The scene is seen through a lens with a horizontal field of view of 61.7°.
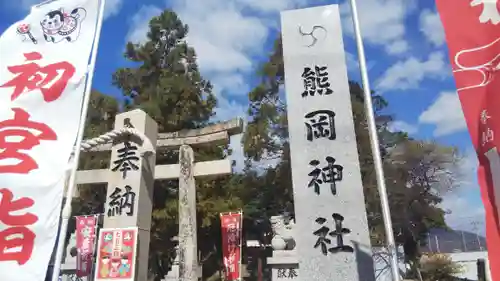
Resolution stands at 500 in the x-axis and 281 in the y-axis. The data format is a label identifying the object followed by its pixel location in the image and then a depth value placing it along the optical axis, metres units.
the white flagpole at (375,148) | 4.18
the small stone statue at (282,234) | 8.87
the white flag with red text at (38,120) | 3.96
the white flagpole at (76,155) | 4.16
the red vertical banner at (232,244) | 10.73
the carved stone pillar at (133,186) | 8.00
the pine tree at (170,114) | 15.78
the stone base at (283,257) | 8.51
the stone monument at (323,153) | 5.59
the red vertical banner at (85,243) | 10.23
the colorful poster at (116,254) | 7.33
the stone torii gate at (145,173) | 8.10
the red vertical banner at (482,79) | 3.51
